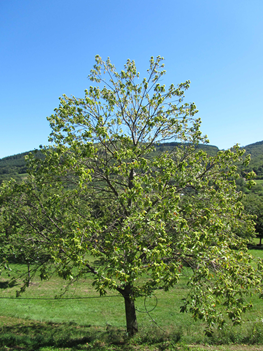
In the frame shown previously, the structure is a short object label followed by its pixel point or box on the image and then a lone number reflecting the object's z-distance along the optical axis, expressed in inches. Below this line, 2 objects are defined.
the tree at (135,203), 255.6
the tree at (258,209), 2065.8
